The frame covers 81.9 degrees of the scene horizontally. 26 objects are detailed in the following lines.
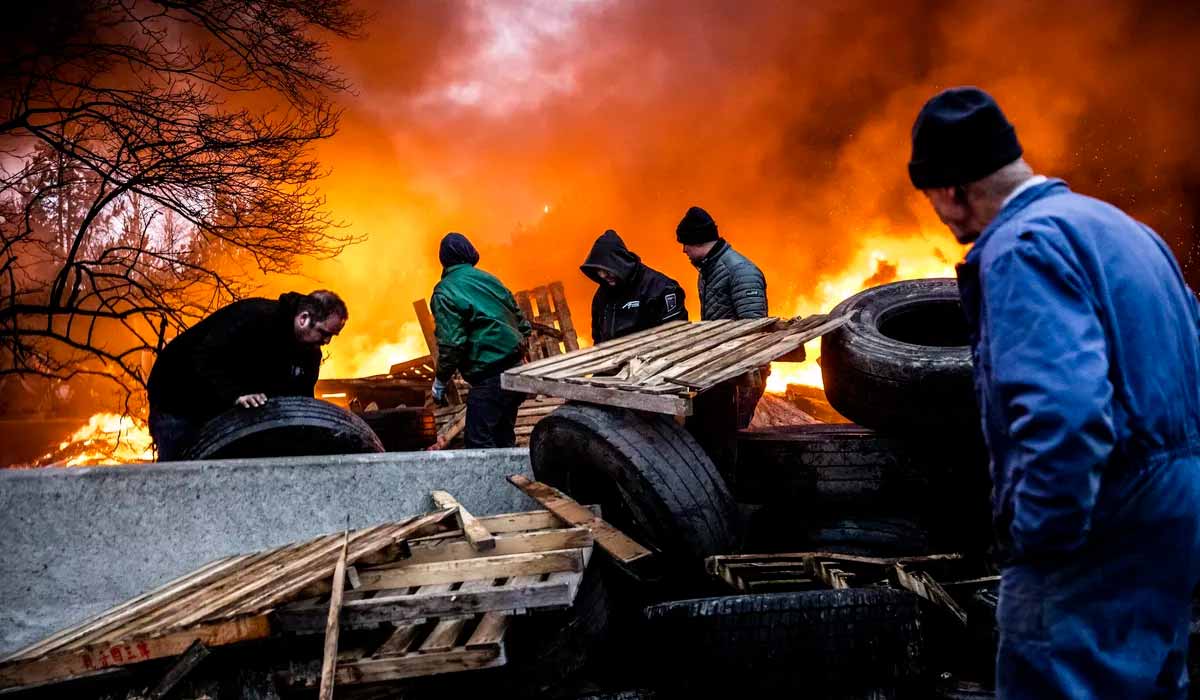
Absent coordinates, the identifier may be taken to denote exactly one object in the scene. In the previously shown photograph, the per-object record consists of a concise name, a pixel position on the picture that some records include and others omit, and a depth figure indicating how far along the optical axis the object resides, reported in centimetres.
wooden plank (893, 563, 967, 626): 328
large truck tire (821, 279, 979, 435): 428
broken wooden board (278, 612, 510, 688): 264
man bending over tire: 464
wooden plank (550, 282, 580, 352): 1045
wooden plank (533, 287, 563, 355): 1041
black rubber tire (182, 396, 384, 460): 454
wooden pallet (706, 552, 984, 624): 347
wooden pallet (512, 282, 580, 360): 1038
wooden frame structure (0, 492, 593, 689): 275
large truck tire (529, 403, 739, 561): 366
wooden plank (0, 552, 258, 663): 336
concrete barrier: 414
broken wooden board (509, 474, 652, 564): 335
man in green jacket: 578
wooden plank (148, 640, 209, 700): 263
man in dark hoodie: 564
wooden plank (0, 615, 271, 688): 277
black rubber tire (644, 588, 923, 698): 288
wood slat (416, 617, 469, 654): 269
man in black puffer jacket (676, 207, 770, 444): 568
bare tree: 738
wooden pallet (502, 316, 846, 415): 369
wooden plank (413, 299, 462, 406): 1065
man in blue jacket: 151
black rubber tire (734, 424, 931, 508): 455
